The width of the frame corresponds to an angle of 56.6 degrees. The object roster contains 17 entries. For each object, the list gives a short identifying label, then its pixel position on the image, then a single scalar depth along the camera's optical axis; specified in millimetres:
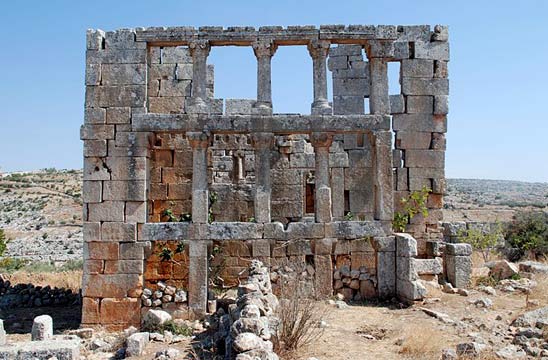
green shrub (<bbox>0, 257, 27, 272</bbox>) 19938
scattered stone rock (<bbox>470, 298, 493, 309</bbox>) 9381
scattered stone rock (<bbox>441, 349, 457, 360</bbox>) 6230
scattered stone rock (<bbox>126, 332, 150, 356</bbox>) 7977
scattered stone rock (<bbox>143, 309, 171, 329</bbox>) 9531
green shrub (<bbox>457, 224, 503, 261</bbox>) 12148
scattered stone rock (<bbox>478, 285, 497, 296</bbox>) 10352
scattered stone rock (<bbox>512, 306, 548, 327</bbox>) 7884
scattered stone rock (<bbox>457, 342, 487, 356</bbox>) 6298
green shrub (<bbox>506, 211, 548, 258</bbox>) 18094
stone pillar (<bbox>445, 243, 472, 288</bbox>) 10891
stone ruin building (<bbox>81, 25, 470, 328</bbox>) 10195
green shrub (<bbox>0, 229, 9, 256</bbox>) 19370
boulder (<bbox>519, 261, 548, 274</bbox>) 11727
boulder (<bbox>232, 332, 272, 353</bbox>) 5191
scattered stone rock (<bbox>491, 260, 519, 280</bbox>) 11586
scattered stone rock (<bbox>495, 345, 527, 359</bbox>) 6562
